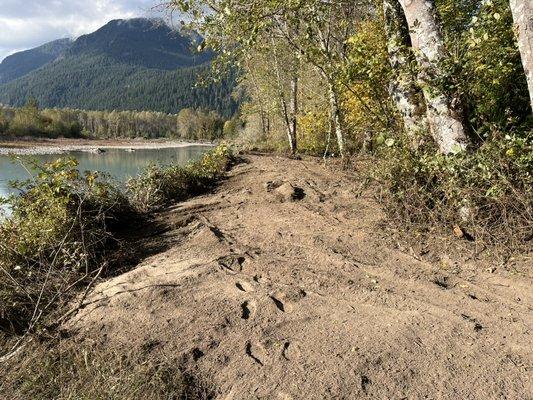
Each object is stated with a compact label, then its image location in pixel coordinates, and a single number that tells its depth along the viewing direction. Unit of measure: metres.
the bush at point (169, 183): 8.41
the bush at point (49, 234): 4.42
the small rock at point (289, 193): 7.38
